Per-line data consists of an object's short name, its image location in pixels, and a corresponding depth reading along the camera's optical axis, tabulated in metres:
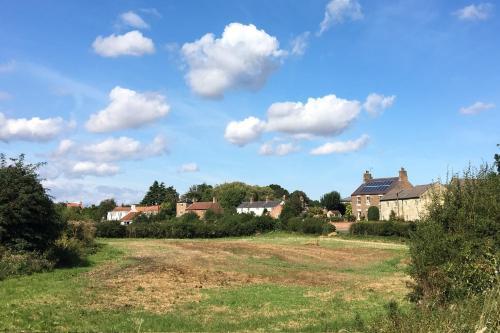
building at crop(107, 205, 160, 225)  128.90
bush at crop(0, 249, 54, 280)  19.14
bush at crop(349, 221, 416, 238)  56.66
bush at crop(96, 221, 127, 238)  61.25
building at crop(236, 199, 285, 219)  111.07
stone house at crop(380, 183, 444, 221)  75.12
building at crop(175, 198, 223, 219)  112.59
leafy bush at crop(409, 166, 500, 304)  11.54
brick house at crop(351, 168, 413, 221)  85.69
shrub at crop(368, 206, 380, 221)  81.25
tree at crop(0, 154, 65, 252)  21.16
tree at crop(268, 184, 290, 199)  150.01
